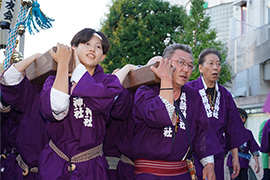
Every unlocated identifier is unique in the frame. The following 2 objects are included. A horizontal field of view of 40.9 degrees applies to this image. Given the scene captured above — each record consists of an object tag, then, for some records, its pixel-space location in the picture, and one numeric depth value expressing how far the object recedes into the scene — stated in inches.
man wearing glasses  111.8
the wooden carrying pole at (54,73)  112.4
